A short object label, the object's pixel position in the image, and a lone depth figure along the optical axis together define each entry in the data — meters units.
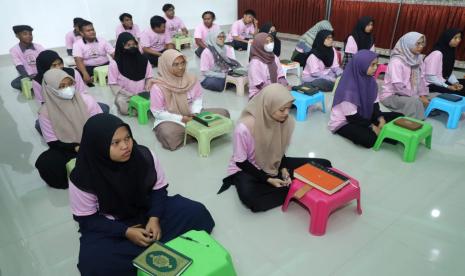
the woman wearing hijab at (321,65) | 4.77
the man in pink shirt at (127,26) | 6.79
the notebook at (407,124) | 2.97
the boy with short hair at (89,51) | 5.21
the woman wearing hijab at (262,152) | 2.30
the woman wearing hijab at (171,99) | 3.26
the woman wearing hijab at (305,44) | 5.65
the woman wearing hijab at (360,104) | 3.20
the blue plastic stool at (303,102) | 3.89
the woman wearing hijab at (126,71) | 4.05
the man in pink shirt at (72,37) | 6.14
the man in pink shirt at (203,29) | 6.75
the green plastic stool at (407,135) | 2.93
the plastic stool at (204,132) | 3.09
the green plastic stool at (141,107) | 3.82
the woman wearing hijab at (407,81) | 3.76
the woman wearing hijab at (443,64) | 4.11
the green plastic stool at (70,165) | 2.34
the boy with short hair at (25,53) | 4.90
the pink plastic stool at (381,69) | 5.38
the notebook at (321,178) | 2.12
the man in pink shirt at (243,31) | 7.42
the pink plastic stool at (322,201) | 2.09
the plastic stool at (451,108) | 3.61
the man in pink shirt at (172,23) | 7.27
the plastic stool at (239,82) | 4.77
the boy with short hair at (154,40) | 6.35
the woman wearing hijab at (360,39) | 5.49
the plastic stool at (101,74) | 5.19
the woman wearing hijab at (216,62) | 4.99
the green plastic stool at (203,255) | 1.45
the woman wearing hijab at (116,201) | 1.64
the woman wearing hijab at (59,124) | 2.63
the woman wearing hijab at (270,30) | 6.12
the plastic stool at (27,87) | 4.71
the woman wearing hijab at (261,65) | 4.15
